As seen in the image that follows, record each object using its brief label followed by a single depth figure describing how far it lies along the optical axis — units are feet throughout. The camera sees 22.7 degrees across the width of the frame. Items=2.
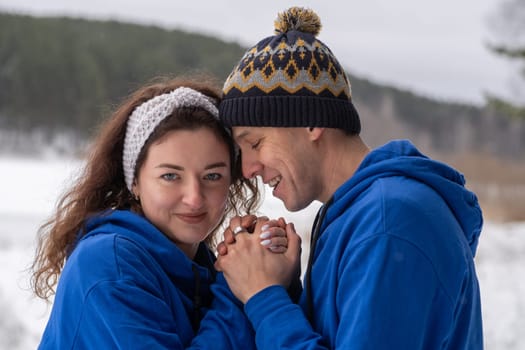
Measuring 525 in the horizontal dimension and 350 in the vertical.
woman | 6.00
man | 5.58
